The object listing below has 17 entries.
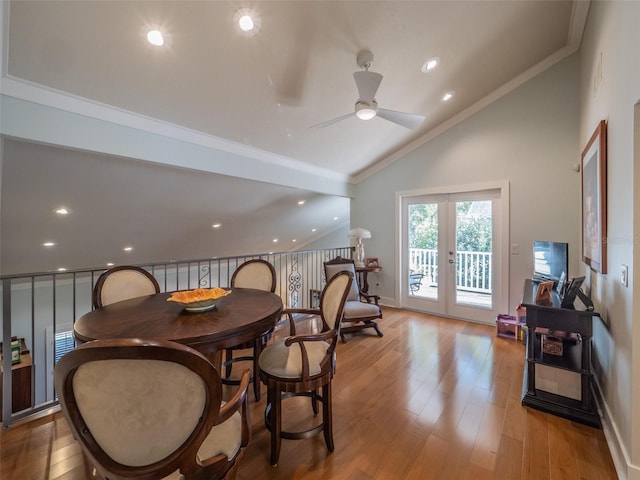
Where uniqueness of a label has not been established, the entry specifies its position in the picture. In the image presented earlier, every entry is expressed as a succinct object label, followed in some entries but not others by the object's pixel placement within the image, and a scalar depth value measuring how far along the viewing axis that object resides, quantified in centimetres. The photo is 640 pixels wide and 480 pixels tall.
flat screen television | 300
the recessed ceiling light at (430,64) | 292
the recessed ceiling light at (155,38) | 192
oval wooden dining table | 135
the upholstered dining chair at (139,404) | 78
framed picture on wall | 206
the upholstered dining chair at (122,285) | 207
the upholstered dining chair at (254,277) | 266
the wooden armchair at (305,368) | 163
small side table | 454
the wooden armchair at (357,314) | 352
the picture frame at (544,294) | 231
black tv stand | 206
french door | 400
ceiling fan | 222
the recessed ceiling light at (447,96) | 359
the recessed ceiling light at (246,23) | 203
